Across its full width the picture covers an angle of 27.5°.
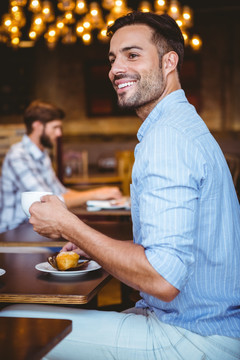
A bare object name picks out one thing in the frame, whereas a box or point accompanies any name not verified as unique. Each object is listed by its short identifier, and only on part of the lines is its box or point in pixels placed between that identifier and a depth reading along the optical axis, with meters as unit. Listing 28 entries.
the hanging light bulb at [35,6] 5.43
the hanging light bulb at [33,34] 5.87
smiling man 1.27
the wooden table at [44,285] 1.51
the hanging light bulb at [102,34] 5.63
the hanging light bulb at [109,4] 5.49
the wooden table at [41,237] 2.30
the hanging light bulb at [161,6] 5.41
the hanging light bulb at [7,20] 5.89
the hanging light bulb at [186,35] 5.40
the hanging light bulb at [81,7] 5.57
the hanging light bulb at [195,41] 5.70
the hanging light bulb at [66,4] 5.55
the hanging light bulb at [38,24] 5.79
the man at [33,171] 3.51
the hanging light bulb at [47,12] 5.60
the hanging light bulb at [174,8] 5.47
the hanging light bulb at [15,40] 6.25
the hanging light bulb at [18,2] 5.44
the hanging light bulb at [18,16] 5.57
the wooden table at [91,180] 6.36
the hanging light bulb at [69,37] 6.21
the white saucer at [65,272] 1.70
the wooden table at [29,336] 1.11
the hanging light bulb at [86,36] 5.94
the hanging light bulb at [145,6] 5.63
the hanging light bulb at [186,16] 5.43
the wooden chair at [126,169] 5.72
